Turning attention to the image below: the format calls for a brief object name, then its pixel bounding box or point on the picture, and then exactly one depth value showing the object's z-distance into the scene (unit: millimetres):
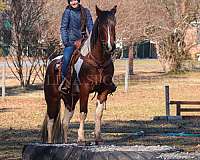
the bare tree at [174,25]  48031
